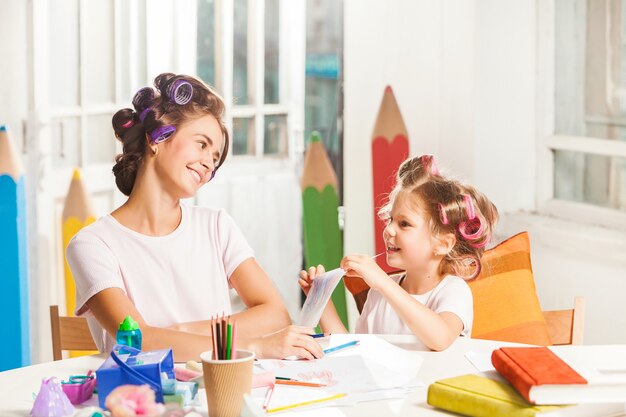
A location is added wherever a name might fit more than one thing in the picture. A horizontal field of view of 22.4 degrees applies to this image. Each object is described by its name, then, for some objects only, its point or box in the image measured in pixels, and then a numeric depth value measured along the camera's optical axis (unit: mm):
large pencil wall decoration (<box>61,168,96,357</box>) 4390
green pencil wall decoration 4897
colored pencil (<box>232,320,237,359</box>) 2673
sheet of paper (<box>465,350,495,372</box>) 2961
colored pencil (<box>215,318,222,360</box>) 2670
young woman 3316
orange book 2688
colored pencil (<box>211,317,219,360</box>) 2666
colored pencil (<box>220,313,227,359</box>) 2661
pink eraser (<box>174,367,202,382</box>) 2899
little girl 3326
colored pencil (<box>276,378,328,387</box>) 2853
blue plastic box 2727
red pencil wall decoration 4786
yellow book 2679
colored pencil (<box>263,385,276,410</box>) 2752
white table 2757
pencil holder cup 2666
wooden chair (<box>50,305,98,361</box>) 3395
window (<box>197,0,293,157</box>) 4984
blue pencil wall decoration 4196
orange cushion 3650
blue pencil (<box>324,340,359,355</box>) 3073
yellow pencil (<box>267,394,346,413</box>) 2737
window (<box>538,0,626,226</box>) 4436
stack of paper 2793
